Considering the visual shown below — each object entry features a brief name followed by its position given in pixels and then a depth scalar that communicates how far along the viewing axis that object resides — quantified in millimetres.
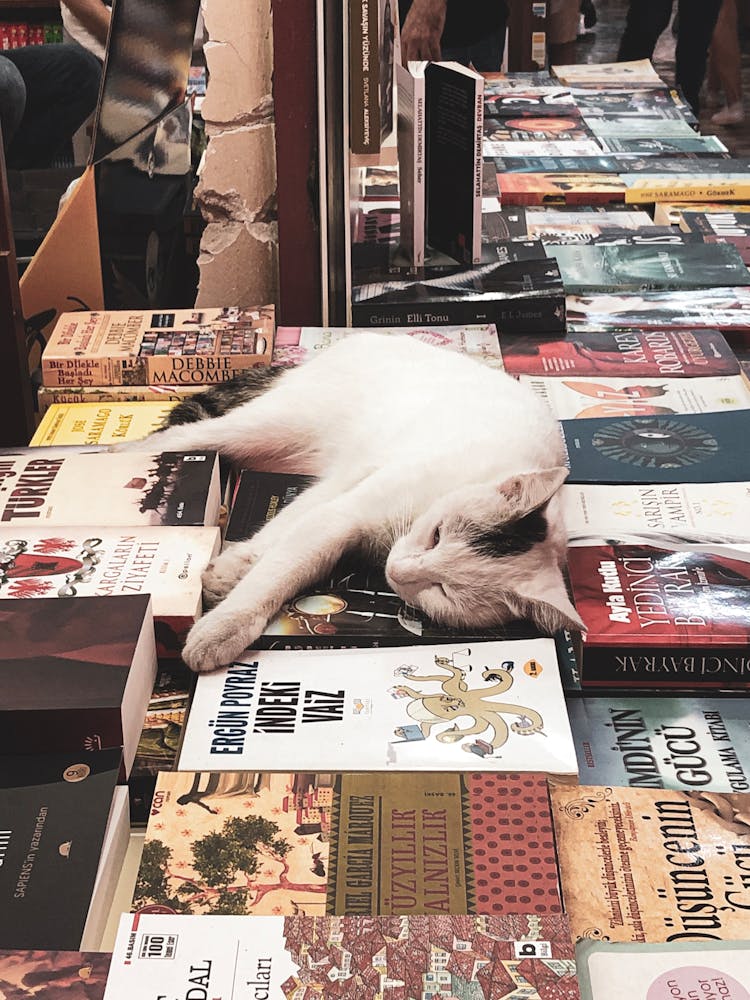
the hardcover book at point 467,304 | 2000
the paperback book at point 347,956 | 814
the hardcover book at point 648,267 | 2234
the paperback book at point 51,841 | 872
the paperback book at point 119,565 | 1209
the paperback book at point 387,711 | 1071
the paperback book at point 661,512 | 1400
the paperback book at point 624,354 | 1875
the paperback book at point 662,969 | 854
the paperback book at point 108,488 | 1366
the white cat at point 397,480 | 1232
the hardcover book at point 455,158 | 2033
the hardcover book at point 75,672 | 1025
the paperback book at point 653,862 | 934
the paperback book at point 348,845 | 921
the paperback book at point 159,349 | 1743
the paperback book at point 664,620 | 1202
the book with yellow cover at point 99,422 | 1621
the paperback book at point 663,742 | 1107
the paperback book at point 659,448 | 1544
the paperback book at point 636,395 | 1742
